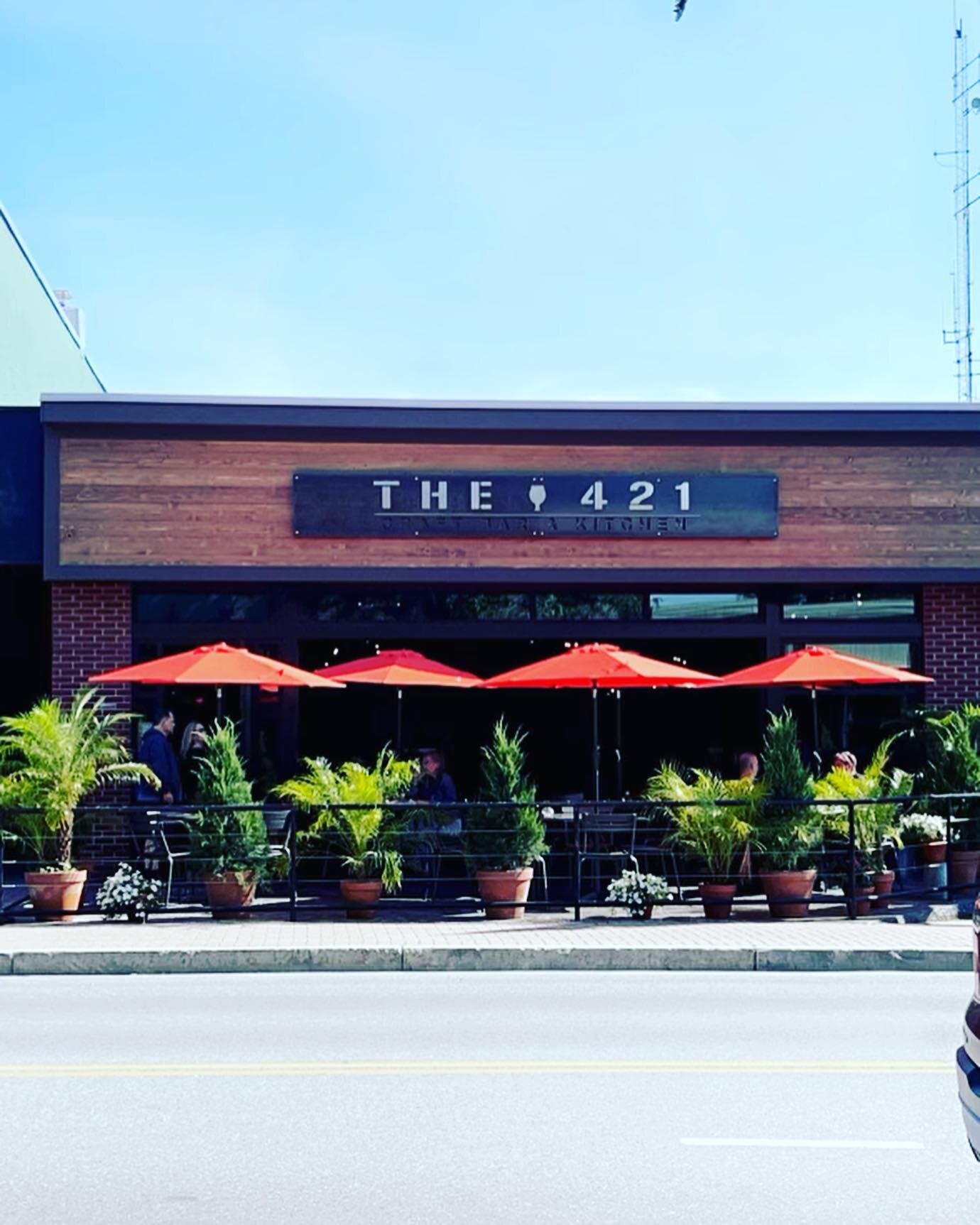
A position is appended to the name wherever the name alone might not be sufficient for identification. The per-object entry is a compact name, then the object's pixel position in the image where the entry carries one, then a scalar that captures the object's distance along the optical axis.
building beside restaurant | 18.44
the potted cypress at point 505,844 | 14.81
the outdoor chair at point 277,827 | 15.93
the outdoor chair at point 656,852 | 15.12
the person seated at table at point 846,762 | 17.12
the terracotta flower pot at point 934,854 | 15.92
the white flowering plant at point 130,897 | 14.55
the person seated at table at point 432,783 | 16.84
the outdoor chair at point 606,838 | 15.23
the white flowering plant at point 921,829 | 15.64
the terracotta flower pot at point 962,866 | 15.88
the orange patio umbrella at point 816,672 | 16.39
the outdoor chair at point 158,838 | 14.91
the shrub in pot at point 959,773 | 15.92
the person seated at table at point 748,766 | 17.00
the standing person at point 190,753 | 18.93
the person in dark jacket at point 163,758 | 17.45
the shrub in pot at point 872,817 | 15.11
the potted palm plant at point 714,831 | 14.77
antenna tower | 32.88
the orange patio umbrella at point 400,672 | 17.00
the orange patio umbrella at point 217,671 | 16.03
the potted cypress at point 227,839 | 14.70
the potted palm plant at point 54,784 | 14.81
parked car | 5.10
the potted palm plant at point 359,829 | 14.73
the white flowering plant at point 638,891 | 14.62
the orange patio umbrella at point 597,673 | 16.03
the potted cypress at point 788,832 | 14.83
